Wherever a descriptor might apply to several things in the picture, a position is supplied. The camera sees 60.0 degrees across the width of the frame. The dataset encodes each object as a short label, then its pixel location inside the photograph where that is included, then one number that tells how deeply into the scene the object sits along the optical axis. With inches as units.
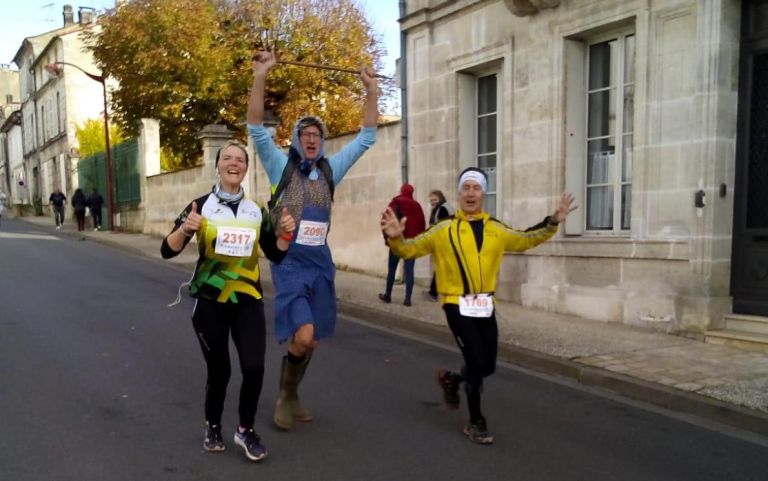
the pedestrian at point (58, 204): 1067.9
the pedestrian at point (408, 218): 355.3
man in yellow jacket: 162.9
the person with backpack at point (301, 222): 161.3
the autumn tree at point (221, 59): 816.9
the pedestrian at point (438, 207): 358.1
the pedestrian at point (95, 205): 988.6
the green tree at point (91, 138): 1320.1
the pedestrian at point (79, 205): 979.9
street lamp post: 965.4
